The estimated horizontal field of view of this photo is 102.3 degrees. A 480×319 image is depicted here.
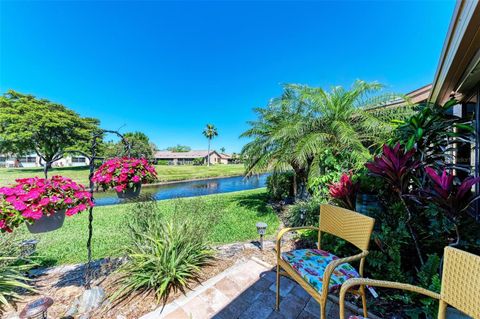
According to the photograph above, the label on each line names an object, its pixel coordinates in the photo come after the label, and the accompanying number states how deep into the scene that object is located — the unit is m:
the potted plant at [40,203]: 1.57
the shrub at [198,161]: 42.80
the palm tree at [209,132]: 43.88
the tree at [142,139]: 22.29
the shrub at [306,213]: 3.59
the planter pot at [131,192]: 2.08
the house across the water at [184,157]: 44.38
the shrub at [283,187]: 6.61
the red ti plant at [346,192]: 2.83
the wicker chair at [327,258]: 1.33
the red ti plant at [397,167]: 1.84
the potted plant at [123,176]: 1.99
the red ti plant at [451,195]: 1.43
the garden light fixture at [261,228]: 2.88
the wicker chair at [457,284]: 0.91
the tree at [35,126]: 17.72
